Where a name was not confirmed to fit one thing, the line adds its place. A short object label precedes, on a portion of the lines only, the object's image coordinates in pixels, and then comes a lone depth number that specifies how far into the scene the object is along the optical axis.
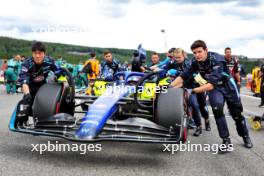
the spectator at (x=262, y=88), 15.82
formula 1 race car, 5.16
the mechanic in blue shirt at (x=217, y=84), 6.41
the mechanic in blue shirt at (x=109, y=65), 11.34
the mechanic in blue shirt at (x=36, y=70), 6.63
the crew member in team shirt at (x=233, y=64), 11.70
